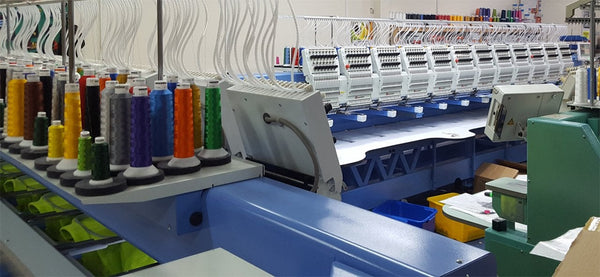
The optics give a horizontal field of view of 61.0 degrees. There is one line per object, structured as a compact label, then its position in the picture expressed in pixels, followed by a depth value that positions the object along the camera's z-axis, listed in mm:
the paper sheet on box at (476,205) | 3176
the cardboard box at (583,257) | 1154
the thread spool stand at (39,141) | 1914
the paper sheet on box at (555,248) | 1744
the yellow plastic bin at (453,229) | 4719
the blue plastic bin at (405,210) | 4820
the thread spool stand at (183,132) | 1627
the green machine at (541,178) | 2625
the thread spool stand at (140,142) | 1525
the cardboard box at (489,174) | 5609
